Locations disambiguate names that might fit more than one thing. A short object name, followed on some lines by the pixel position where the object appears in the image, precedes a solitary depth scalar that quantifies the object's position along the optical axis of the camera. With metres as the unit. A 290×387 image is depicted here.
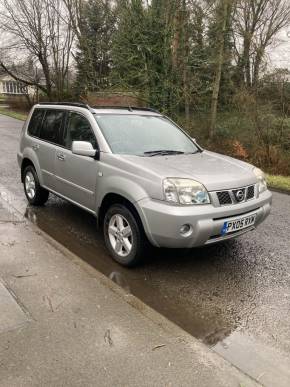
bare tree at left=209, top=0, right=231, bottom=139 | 13.45
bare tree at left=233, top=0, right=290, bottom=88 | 14.60
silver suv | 3.88
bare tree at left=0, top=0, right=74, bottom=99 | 27.27
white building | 65.82
